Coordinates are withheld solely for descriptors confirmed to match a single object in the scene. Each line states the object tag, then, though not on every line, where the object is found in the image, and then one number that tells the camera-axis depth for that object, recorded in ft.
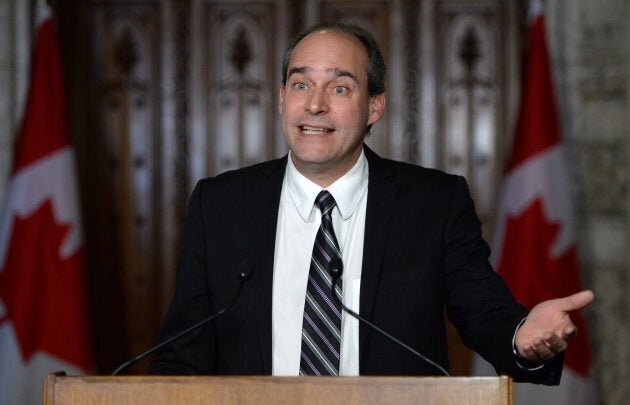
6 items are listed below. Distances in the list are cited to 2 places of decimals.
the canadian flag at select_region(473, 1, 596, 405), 29.43
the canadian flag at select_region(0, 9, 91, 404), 29.68
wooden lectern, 12.00
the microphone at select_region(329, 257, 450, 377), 14.39
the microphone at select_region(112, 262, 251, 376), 13.65
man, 16.71
